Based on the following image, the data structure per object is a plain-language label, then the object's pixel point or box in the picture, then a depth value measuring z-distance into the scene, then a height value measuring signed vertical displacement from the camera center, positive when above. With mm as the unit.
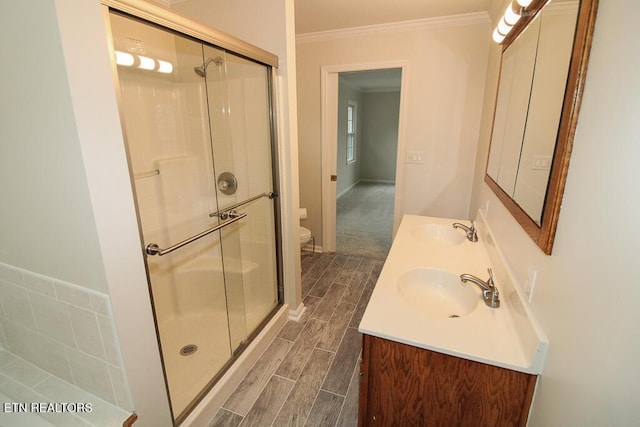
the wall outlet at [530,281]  987 -473
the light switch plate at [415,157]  3020 -164
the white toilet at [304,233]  3195 -987
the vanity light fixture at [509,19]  1338 +618
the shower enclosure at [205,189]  1853 -332
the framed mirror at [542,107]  799 +113
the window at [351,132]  7224 +217
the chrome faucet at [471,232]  1972 -613
